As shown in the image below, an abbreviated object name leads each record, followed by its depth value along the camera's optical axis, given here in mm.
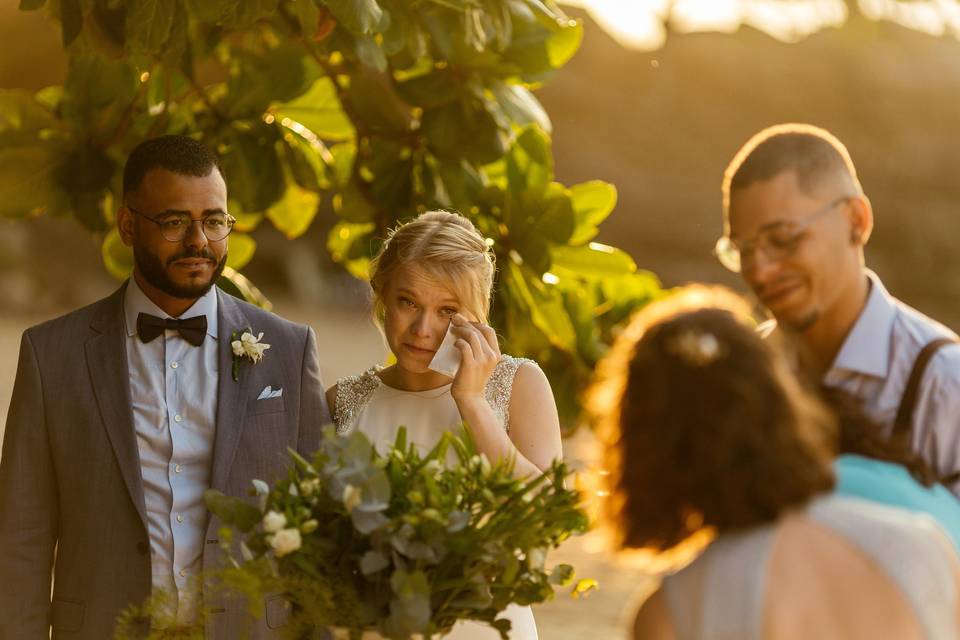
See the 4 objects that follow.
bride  5687
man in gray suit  5844
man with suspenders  4005
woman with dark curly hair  3108
